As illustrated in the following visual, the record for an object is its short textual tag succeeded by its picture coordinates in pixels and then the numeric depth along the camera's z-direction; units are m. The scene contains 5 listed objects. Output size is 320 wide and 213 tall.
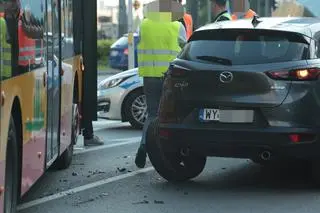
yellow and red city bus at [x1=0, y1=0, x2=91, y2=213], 10.17
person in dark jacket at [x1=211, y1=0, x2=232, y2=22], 19.78
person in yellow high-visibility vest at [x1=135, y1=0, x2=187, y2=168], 17.42
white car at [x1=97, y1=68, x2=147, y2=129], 24.97
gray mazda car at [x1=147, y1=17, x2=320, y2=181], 14.02
